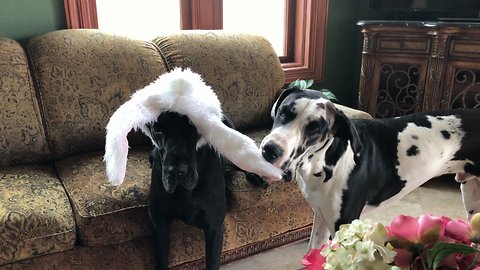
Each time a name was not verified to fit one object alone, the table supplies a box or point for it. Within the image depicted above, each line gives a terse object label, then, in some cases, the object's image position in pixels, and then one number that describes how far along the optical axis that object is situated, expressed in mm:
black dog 1306
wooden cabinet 2588
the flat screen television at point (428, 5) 2830
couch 1466
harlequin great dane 1303
